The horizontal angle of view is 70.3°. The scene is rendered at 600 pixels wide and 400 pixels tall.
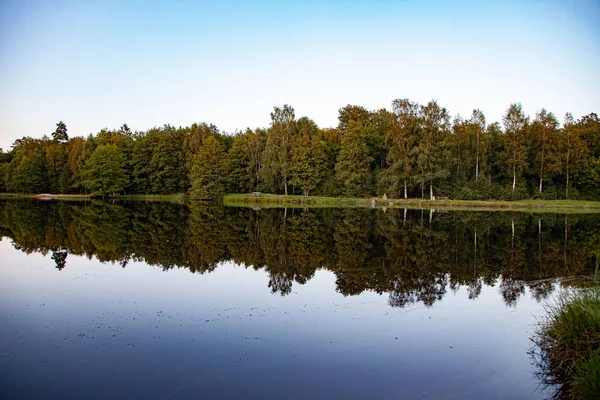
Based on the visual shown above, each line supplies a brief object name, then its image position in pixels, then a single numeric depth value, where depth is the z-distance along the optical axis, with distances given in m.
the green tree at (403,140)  58.06
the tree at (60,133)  99.69
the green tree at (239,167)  73.62
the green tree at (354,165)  63.53
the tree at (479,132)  64.25
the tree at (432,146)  55.97
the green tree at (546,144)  58.28
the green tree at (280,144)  66.81
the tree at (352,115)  79.18
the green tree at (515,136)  58.57
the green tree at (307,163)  66.69
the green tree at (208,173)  70.38
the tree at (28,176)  80.38
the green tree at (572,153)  58.97
